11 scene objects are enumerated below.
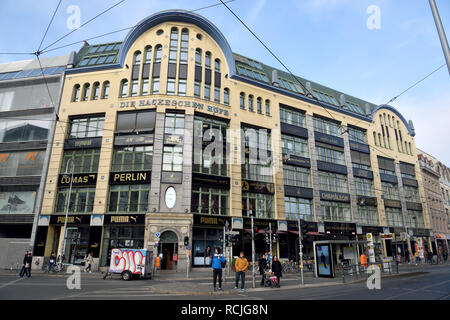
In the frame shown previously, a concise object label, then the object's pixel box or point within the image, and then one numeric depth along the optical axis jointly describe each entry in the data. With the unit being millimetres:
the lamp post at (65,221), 25106
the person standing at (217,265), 12906
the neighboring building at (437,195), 49906
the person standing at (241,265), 13359
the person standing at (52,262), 23384
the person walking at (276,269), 15266
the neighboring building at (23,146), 27781
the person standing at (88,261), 23969
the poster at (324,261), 19078
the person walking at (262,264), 15816
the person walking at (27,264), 19703
